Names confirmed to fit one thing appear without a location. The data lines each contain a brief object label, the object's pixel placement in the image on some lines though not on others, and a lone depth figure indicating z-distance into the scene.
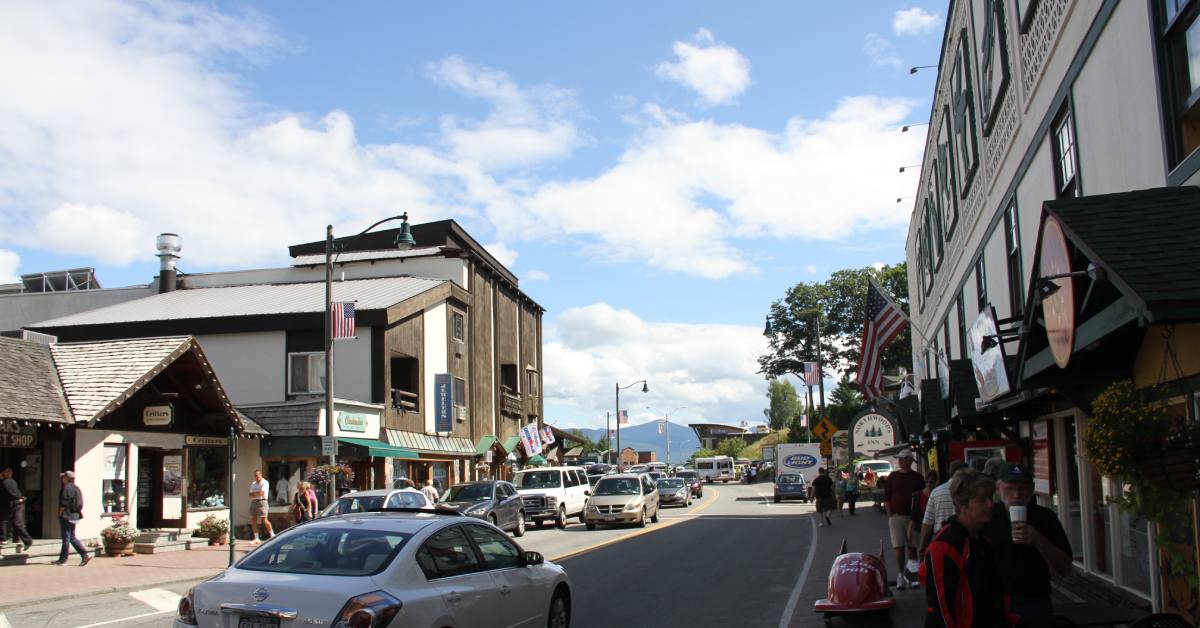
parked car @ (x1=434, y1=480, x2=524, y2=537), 25.41
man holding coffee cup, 5.68
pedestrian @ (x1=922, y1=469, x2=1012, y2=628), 5.20
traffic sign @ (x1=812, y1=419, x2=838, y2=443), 33.34
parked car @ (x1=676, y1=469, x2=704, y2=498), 56.38
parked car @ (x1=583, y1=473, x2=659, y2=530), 29.39
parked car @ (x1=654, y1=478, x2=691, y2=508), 44.97
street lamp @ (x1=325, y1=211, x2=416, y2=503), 23.86
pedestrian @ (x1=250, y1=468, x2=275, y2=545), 24.45
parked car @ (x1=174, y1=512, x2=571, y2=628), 6.49
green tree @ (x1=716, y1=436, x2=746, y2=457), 128.00
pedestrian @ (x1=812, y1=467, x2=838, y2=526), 27.72
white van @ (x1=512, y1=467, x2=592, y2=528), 30.39
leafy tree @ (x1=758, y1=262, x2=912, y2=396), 81.12
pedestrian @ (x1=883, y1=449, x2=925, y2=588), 13.24
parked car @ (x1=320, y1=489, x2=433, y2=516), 19.41
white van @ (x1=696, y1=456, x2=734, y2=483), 87.06
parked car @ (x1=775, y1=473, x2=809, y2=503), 46.50
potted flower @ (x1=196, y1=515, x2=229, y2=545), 24.23
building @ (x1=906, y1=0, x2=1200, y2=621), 7.50
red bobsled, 10.12
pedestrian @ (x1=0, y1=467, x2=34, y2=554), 18.86
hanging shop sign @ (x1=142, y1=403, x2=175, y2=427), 23.14
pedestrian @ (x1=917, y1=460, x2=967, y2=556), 10.11
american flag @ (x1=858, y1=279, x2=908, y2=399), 28.98
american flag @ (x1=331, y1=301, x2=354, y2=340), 26.57
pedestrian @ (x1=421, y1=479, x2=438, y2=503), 27.16
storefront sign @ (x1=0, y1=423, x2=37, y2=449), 18.92
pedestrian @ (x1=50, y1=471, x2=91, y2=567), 18.50
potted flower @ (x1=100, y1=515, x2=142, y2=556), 21.09
